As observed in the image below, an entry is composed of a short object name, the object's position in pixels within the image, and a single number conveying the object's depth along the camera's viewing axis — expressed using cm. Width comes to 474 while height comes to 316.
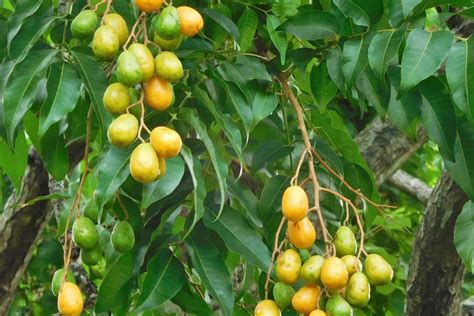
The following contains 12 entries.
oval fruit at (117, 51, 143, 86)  188
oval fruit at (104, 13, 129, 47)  197
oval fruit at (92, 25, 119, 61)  194
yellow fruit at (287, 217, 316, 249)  193
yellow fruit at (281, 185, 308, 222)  190
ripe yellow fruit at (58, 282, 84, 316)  192
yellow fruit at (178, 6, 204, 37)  198
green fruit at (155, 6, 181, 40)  193
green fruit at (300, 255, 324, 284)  191
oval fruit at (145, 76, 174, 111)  192
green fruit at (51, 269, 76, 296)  204
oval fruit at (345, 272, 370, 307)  191
